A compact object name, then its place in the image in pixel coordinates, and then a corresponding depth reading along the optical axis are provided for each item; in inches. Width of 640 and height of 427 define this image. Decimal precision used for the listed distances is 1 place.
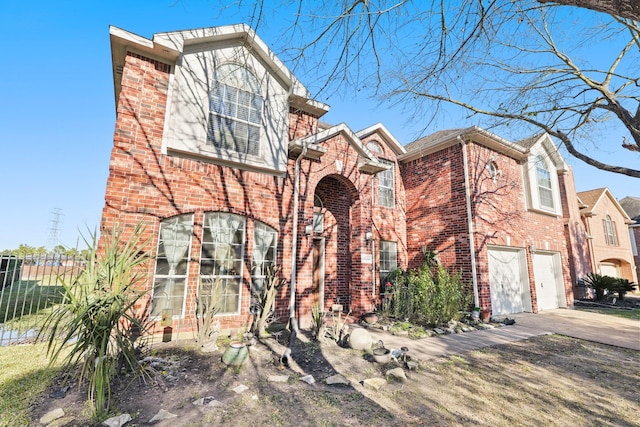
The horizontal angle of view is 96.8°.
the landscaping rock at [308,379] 166.1
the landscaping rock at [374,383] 160.8
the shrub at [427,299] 312.5
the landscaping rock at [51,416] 120.2
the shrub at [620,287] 532.7
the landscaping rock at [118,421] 117.1
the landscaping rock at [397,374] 171.4
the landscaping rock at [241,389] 152.7
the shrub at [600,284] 534.0
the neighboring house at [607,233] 687.7
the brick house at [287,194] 243.1
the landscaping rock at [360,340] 229.3
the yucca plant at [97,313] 119.5
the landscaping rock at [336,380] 165.3
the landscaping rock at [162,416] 123.1
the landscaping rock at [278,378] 167.0
